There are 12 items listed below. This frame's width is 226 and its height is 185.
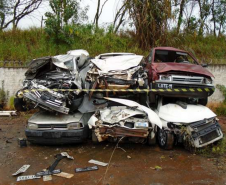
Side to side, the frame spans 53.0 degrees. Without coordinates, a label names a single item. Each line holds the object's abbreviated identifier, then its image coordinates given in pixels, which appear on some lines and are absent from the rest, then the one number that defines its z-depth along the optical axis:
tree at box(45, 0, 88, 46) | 11.57
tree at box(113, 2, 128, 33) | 11.78
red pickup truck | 5.69
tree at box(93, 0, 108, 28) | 16.11
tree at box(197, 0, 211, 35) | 16.23
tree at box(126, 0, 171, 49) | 11.34
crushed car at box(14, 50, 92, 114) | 5.45
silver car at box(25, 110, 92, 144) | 5.44
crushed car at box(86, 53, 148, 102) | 5.91
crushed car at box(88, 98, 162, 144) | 5.00
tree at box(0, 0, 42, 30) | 17.36
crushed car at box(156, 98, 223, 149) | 5.14
